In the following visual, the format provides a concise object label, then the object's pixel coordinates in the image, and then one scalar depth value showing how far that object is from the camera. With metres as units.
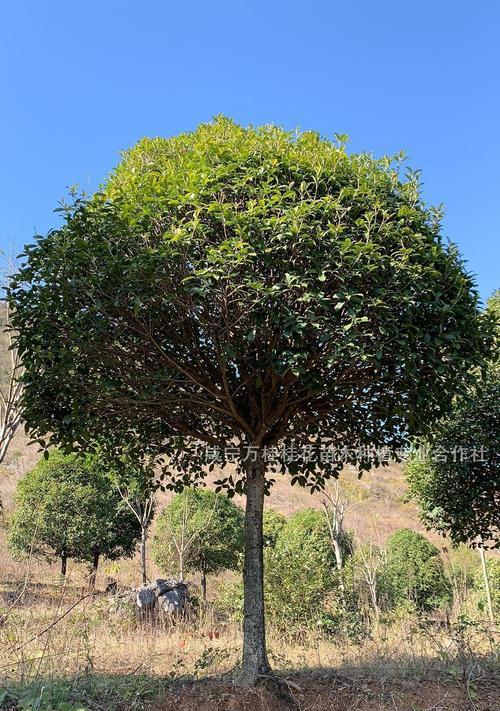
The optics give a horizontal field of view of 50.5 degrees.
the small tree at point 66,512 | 14.72
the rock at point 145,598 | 10.04
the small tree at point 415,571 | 13.29
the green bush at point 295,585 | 9.07
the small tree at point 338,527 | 10.24
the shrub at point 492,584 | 12.80
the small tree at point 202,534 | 14.12
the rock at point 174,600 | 10.03
